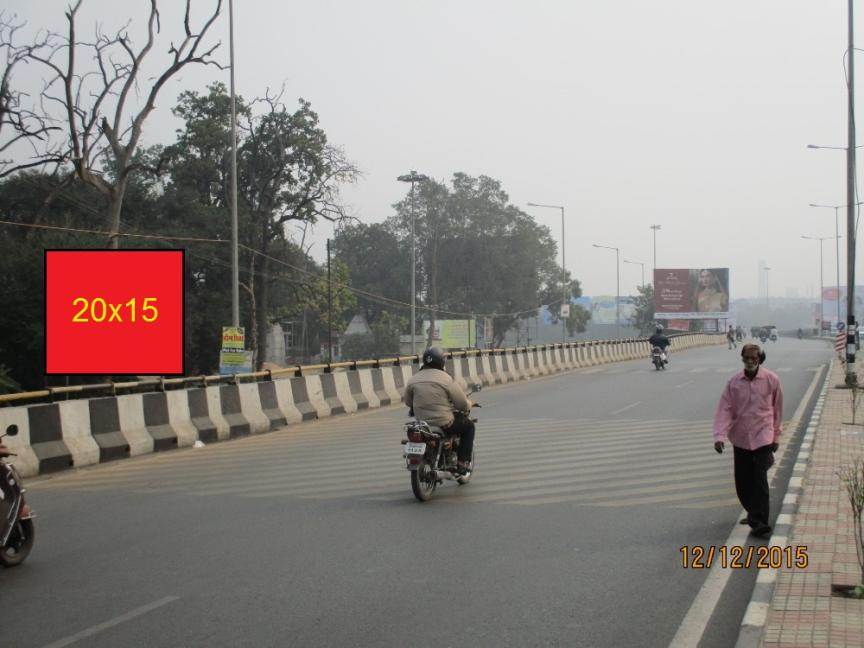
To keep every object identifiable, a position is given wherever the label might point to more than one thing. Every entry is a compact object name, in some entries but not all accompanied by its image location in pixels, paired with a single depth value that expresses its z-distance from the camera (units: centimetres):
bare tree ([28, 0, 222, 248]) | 3628
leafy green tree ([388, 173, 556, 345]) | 9281
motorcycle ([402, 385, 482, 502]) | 971
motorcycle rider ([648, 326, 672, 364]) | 3691
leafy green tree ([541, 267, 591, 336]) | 9794
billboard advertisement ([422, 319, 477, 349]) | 8275
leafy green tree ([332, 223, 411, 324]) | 9575
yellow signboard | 2434
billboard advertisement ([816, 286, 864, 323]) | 14268
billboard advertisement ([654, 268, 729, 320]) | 9406
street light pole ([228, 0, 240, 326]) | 3084
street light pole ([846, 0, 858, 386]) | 2622
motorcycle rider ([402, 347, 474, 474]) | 1023
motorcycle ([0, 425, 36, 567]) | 714
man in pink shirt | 797
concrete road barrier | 1255
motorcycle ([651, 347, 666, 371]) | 3672
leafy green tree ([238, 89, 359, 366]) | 5238
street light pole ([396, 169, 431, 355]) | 5398
